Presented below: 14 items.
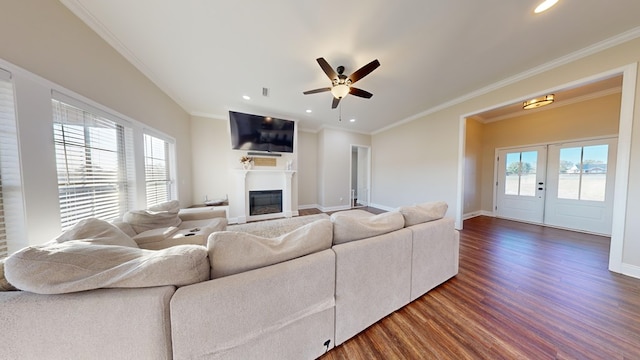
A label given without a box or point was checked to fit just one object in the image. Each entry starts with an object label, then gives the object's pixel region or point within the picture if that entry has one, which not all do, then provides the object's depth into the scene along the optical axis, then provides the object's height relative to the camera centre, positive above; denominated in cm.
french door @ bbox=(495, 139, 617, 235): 327 -28
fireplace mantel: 415 -30
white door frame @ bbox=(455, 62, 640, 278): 196 +9
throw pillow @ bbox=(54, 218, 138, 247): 118 -42
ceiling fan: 211 +125
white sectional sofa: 71 -64
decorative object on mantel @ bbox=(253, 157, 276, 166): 437 +30
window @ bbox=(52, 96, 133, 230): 149 +12
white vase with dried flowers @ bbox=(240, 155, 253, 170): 416 +26
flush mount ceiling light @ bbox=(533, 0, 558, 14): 157 +151
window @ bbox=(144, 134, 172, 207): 259 +6
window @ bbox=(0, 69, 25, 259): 115 -2
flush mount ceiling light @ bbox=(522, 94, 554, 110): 299 +123
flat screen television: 393 +95
